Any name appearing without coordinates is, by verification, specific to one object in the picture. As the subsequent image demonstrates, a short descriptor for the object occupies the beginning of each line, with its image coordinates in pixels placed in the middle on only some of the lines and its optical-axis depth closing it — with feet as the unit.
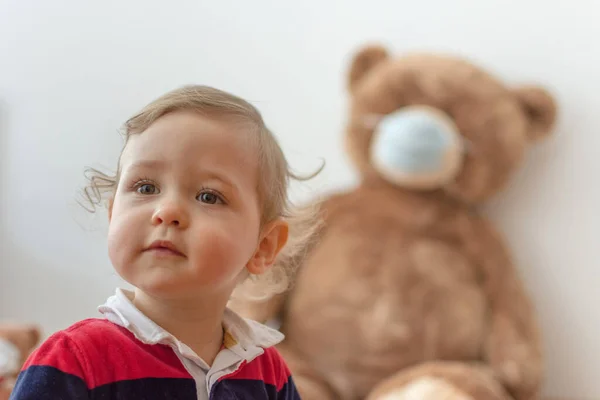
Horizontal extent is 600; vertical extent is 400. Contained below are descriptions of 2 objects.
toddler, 1.92
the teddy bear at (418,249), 4.19
